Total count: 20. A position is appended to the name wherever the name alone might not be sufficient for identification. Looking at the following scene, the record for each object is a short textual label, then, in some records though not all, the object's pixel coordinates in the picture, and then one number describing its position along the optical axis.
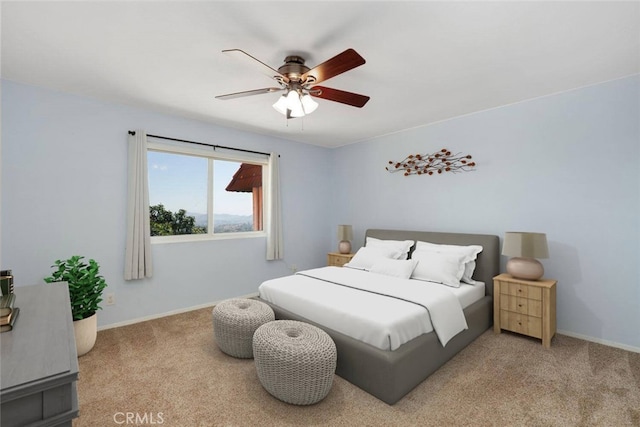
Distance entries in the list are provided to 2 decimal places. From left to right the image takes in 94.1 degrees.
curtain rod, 3.52
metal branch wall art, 3.79
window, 3.75
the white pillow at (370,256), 3.79
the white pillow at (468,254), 3.33
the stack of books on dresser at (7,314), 1.16
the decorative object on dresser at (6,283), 1.47
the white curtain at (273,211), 4.57
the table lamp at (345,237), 4.82
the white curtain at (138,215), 3.34
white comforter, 2.18
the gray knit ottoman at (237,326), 2.55
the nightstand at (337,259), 4.61
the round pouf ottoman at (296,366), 1.93
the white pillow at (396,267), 3.35
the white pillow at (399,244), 3.88
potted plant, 2.65
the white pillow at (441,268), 3.18
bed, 2.02
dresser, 0.77
